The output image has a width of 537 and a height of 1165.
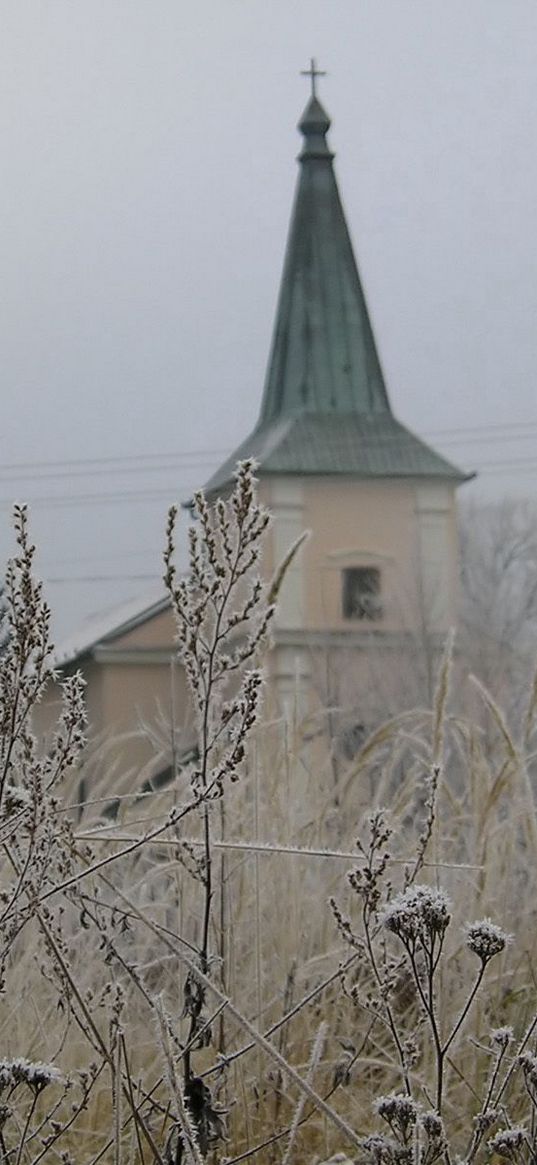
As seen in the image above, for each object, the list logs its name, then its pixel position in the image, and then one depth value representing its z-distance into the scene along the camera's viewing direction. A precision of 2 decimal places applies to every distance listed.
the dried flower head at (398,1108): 3.44
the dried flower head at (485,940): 3.46
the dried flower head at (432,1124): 3.46
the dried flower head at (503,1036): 3.50
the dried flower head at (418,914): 3.43
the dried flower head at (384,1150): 3.49
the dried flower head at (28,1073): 3.48
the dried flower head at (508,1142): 3.45
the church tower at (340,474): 56.74
